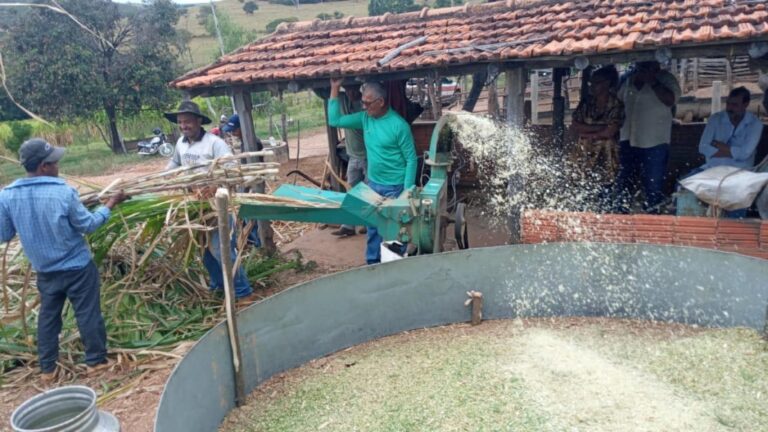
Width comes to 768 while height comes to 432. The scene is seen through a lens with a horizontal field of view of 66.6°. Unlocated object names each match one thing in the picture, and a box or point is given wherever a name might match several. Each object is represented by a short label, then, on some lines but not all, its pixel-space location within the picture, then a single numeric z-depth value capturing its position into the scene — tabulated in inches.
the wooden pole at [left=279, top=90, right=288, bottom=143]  534.3
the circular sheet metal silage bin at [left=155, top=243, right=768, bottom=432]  138.6
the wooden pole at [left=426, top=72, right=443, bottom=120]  450.7
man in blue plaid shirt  133.0
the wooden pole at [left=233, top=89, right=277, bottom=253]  224.2
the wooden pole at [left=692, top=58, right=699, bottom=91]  571.9
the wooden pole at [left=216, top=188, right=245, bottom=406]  113.3
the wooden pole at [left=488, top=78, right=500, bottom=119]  433.9
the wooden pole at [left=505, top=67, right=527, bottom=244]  194.1
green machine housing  146.0
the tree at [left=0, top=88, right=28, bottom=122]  791.1
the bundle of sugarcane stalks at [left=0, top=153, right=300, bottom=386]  140.8
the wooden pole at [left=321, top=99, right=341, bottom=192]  284.7
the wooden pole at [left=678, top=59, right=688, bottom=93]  563.0
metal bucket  96.1
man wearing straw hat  169.2
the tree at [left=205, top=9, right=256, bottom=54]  866.2
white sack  153.2
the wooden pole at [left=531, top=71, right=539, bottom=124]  480.3
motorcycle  625.0
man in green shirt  180.4
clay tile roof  167.3
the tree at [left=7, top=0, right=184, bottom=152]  609.0
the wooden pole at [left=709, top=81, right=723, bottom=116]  410.6
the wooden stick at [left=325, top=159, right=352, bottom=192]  250.1
